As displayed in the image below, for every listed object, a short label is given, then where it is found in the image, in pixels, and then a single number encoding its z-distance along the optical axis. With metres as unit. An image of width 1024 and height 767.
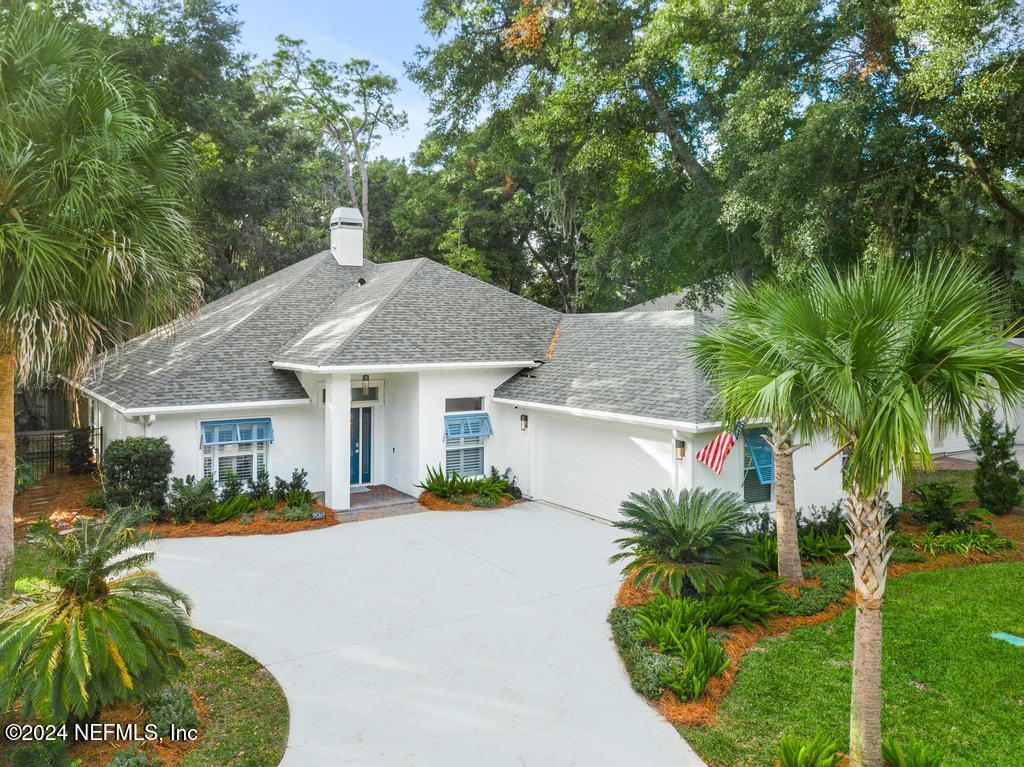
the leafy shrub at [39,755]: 5.10
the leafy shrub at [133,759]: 5.23
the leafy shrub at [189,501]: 12.99
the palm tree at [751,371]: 5.87
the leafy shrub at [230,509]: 13.14
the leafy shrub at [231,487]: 14.04
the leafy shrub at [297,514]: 13.37
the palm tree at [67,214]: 7.33
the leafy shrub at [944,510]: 12.52
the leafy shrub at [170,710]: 5.86
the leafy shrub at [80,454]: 17.81
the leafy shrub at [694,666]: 6.63
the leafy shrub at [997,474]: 14.46
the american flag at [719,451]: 11.09
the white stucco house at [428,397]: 13.08
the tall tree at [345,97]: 33.81
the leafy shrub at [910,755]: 5.12
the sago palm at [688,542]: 8.66
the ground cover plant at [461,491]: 14.78
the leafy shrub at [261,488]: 14.37
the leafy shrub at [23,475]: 13.94
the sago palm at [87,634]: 5.24
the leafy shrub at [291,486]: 14.54
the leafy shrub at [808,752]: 5.23
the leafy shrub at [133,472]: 12.83
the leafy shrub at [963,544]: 11.59
